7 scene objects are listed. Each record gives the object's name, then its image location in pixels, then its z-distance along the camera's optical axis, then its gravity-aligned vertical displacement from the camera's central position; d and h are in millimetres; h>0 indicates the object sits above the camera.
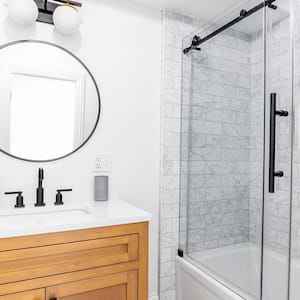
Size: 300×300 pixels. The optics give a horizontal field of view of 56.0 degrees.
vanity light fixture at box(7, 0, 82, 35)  1566 +788
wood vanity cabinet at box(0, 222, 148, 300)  1186 -527
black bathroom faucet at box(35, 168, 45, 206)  1651 -255
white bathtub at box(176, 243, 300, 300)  1385 -740
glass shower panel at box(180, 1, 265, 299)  1576 -22
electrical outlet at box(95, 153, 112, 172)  1877 -85
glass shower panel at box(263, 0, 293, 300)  1370 -14
